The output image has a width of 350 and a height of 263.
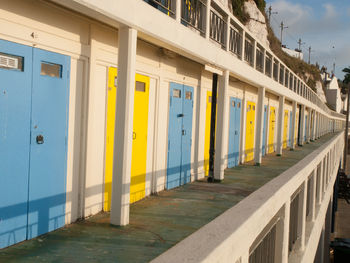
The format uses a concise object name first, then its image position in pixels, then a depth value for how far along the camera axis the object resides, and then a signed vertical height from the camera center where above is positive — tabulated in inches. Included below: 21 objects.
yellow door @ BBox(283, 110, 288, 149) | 904.9 -8.2
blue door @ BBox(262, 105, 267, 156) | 725.3 -18.6
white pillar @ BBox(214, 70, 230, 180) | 403.5 -3.2
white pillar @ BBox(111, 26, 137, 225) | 223.9 -3.5
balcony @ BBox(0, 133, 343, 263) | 74.0 -67.6
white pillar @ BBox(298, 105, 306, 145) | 1059.3 +6.0
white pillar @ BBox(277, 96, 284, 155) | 720.3 +1.1
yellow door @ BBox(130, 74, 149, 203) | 290.2 -16.8
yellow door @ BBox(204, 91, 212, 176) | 437.4 -11.6
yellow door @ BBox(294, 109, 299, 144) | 1080.2 +12.8
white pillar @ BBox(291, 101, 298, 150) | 872.3 -15.7
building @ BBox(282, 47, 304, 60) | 2739.2 +580.1
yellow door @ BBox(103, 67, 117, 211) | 256.7 -11.2
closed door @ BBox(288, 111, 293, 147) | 965.9 +6.8
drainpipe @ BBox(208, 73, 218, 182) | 406.9 -3.9
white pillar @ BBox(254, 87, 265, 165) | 567.2 +2.8
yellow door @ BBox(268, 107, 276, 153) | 782.5 -8.4
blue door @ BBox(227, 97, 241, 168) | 527.2 -12.5
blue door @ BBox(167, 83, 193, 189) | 354.3 -14.1
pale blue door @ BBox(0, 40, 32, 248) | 179.9 -12.9
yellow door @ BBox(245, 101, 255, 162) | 619.8 -13.5
